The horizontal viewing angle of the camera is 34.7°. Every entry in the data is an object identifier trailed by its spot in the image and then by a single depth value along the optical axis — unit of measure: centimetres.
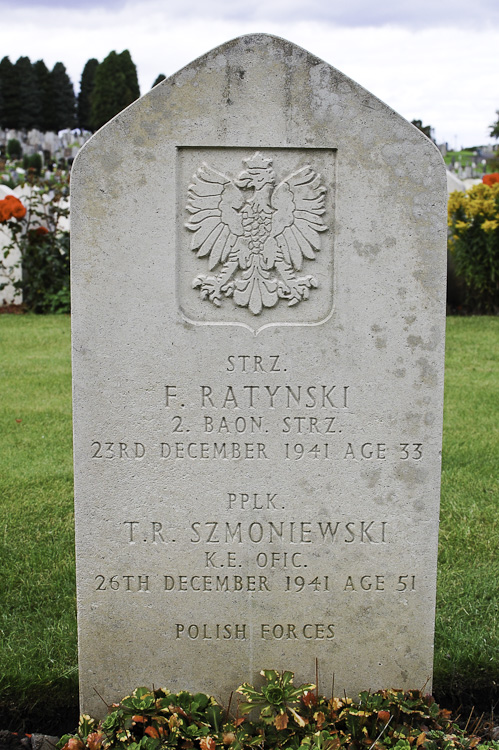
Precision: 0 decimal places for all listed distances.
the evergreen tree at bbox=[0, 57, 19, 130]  4834
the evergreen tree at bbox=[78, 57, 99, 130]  5450
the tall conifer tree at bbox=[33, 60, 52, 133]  5100
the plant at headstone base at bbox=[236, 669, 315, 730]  264
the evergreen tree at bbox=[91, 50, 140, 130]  3781
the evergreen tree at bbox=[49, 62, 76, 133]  5166
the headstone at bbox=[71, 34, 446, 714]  261
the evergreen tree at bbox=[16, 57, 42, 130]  4878
